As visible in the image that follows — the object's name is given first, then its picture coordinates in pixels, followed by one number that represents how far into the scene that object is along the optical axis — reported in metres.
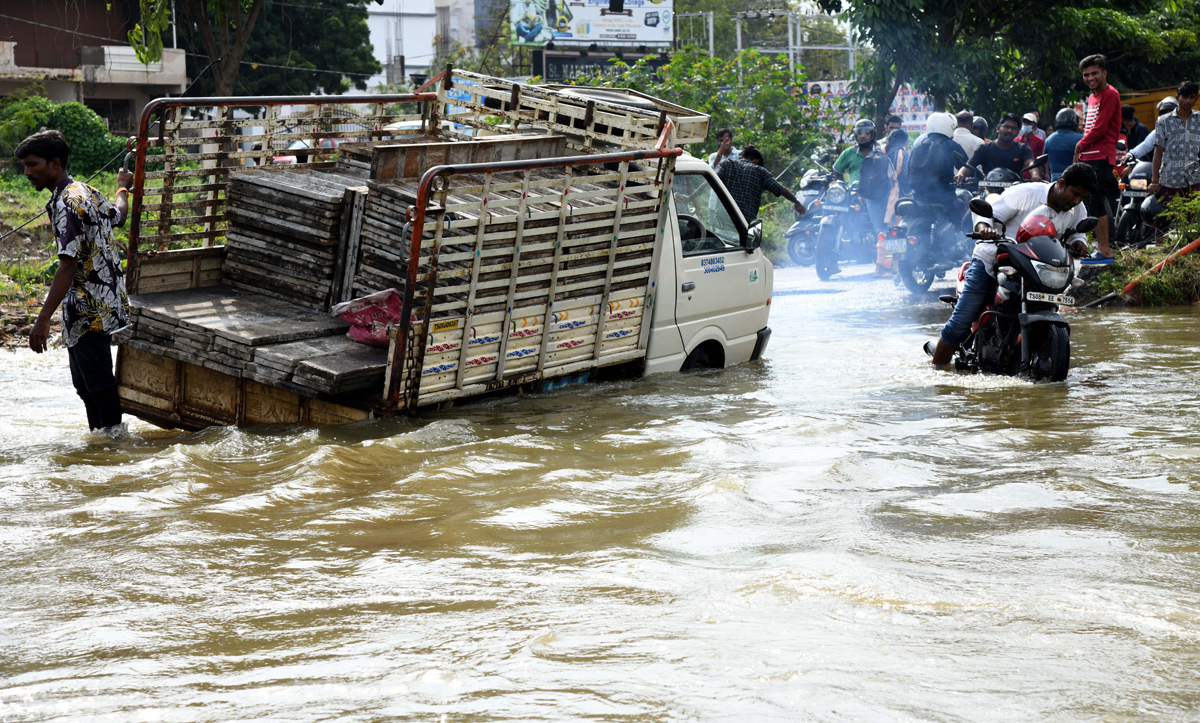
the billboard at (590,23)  42.88
